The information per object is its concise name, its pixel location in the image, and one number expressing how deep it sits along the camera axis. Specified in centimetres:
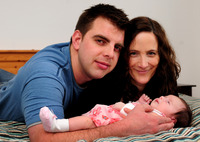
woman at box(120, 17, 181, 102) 152
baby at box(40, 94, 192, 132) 86
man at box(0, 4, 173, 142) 91
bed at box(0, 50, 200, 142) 87
